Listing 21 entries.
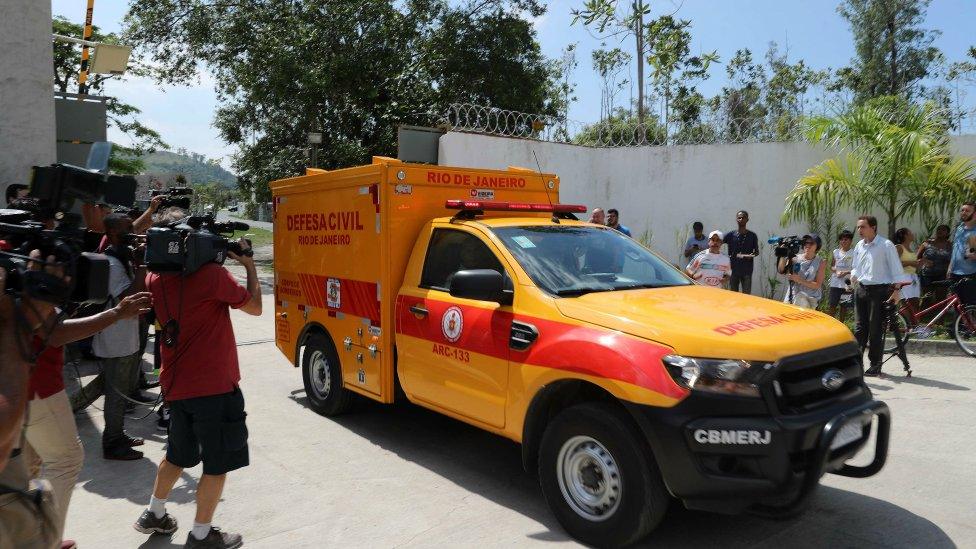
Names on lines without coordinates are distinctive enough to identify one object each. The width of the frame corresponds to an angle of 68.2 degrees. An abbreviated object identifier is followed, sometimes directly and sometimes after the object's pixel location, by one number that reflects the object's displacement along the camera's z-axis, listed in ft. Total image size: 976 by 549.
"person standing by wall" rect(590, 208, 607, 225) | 34.11
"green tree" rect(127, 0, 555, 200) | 62.18
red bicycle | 28.81
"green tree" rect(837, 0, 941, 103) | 117.70
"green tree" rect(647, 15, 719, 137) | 41.32
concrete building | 27.96
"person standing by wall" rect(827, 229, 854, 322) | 31.37
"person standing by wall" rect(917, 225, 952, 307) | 34.12
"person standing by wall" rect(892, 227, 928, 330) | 32.14
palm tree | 34.78
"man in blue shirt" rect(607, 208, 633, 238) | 34.12
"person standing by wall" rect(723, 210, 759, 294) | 38.29
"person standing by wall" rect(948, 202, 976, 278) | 30.50
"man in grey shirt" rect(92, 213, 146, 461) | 17.20
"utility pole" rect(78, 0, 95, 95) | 36.60
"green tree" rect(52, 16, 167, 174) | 86.59
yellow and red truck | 11.35
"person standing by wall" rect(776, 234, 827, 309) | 27.94
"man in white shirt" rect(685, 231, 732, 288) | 29.86
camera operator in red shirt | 12.35
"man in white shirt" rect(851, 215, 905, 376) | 25.90
